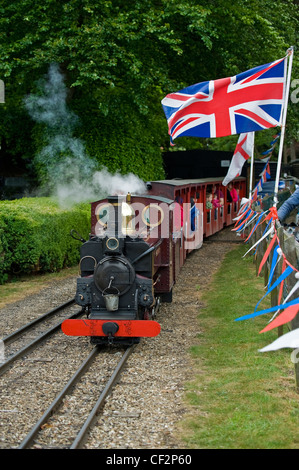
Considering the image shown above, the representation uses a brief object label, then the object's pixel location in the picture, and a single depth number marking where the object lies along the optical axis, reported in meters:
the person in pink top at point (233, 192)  23.58
